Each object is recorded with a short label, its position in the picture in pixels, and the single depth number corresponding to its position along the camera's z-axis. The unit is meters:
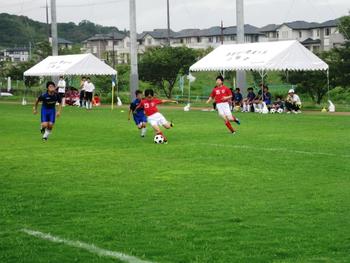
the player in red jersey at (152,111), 19.48
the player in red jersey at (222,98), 21.83
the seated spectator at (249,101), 34.47
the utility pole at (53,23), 50.41
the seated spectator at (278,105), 33.39
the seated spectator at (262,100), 33.72
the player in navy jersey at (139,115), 20.70
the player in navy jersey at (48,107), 20.50
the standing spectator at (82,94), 40.38
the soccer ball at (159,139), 19.08
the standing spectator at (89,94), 40.39
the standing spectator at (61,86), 41.22
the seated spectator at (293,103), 32.78
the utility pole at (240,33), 37.69
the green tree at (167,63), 52.38
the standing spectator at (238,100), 35.12
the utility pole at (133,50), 43.19
